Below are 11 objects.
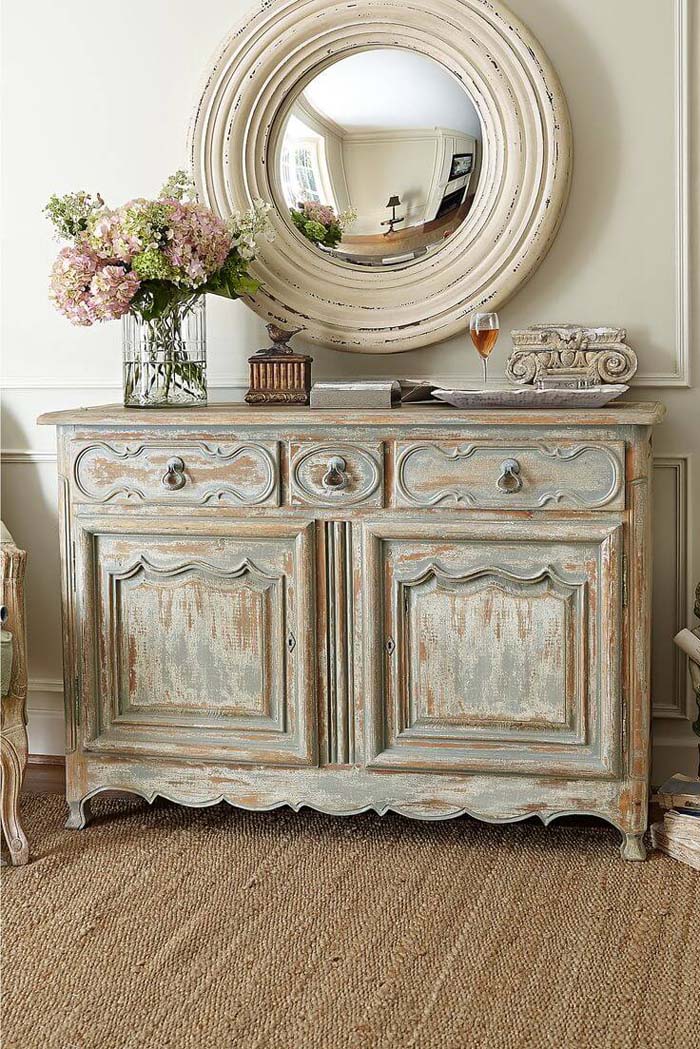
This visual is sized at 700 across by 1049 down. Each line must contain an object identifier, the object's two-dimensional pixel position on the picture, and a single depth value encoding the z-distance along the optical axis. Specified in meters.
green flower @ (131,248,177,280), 2.54
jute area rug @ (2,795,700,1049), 1.87
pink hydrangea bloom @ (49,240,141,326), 2.55
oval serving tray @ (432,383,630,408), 2.38
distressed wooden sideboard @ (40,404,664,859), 2.37
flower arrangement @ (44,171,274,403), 2.55
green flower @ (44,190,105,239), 2.63
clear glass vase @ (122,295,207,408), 2.71
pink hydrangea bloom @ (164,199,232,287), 2.58
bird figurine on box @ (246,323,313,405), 2.68
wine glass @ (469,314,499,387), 2.56
